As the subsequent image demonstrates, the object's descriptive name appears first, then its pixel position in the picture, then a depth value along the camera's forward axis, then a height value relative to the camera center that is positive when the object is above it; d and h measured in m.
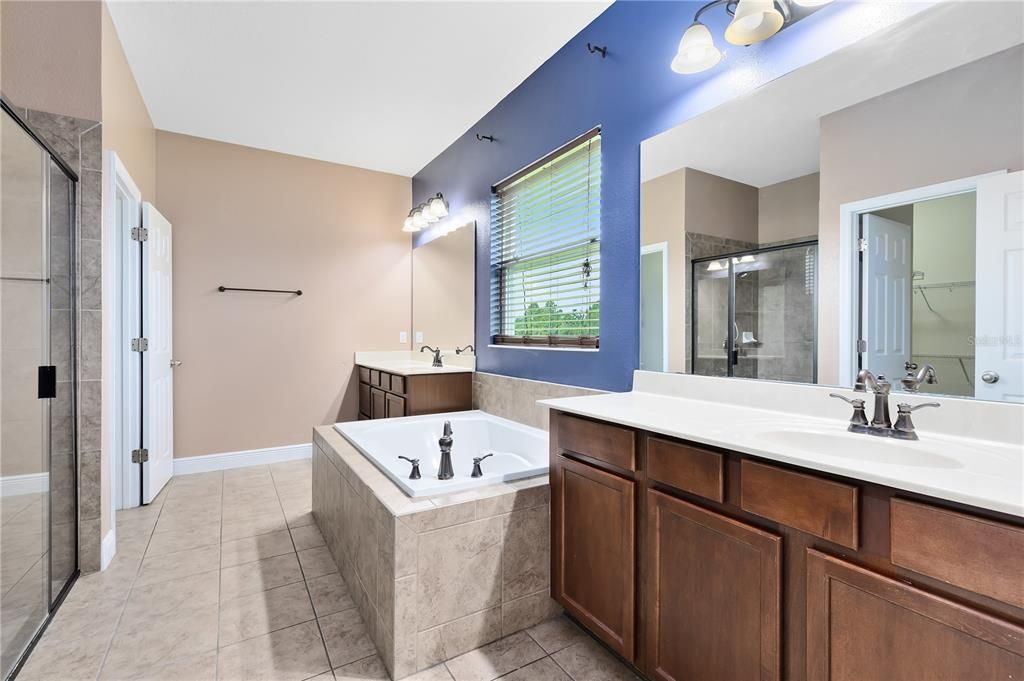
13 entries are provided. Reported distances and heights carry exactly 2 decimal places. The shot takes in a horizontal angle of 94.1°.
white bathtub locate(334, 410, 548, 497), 2.56 -0.60
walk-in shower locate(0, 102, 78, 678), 1.60 -0.19
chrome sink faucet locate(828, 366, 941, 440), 1.20 -0.20
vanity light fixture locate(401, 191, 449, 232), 3.82 +1.04
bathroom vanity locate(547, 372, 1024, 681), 0.81 -0.46
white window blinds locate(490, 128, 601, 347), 2.46 +0.52
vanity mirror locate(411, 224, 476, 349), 3.62 +0.41
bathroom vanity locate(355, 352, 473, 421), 3.28 -0.36
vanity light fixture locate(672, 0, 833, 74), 1.48 +1.00
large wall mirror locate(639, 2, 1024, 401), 1.14 +0.37
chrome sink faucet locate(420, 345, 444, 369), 3.88 -0.17
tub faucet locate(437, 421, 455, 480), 2.17 -0.57
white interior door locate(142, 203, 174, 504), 3.08 -0.14
